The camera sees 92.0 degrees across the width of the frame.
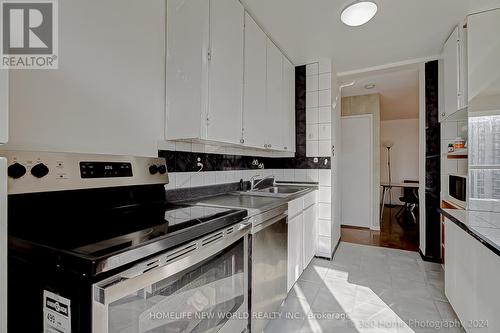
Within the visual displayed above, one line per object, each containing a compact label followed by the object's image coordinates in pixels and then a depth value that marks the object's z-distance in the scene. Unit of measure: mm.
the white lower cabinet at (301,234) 2010
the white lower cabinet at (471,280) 1223
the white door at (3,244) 541
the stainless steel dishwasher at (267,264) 1435
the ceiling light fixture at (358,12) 1808
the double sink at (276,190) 2162
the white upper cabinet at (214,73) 1466
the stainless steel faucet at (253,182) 2464
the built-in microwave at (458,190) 2014
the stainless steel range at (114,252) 658
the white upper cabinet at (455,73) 2062
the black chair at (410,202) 4552
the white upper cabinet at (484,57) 1860
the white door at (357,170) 4285
